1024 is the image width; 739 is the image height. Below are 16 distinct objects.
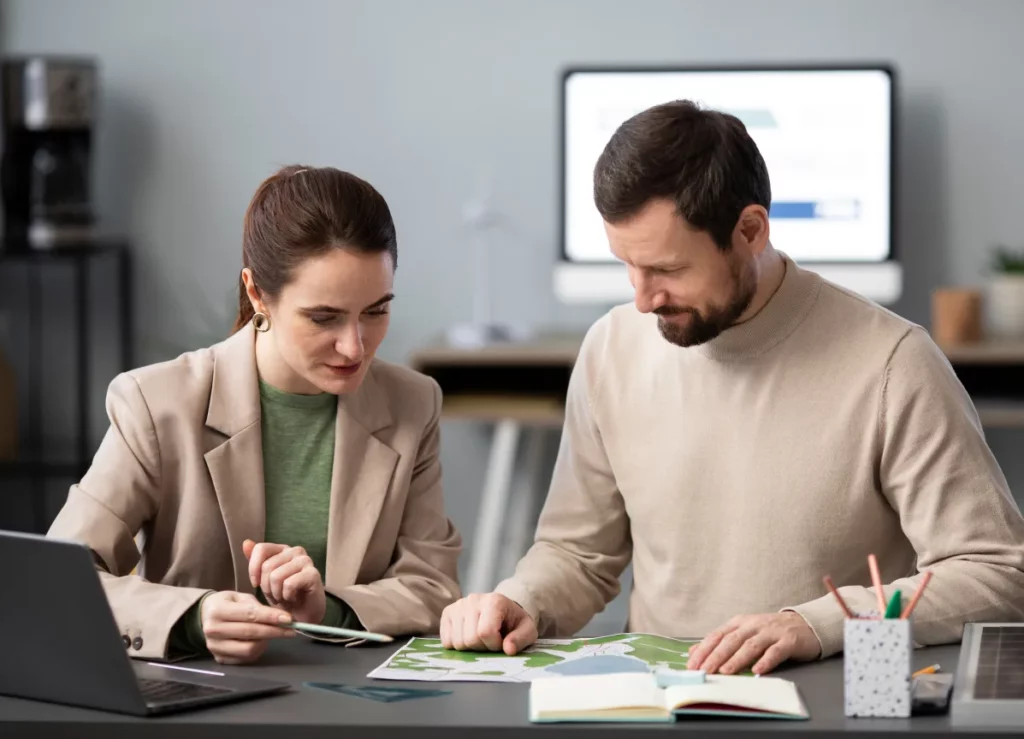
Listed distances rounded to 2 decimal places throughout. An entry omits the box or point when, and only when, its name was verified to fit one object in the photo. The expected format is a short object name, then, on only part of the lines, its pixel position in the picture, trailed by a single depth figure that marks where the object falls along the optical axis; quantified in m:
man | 3.73
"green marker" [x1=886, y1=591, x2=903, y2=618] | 3.34
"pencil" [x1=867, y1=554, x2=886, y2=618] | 3.39
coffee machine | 5.96
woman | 3.73
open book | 3.35
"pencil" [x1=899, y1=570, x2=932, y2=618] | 3.35
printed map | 3.52
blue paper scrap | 3.43
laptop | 3.37
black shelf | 6.09
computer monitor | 5.94
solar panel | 3.33
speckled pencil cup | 3.34
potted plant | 6.00
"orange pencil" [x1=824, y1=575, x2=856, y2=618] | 3.35
